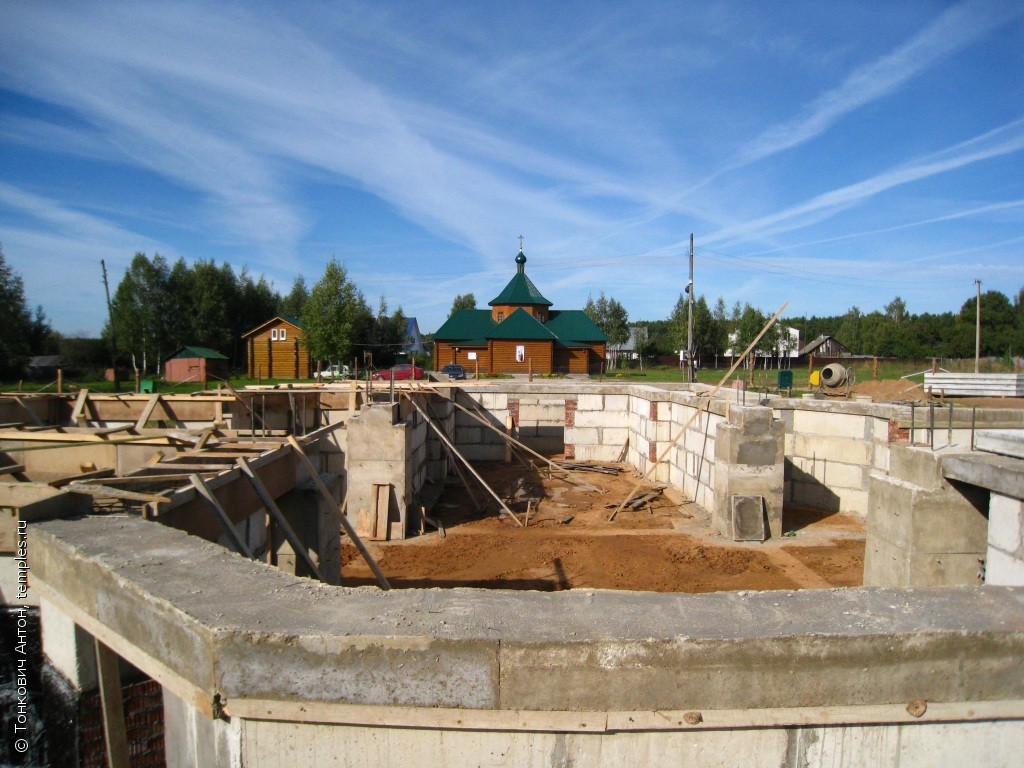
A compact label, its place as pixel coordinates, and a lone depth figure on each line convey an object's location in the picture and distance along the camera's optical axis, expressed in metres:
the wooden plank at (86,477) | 3.14
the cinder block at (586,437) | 15.14
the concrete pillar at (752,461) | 8.92
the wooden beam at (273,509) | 3.93
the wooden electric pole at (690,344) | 25.31
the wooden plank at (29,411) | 8.31
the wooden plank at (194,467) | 3.81
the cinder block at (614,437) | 15.07
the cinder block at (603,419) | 15.11
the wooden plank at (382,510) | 9.46
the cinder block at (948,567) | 3.68
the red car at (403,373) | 33.28
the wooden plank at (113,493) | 3.01
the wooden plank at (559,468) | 12.86
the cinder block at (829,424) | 10.05
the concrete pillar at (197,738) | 1.92
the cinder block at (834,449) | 10.02
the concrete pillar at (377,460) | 9.55
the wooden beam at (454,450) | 10.48
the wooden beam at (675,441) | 9.83
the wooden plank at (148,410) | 6.55
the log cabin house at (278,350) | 43.72
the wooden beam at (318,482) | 4.58
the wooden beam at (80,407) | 8.89
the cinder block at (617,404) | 15.14
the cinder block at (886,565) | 3.86
